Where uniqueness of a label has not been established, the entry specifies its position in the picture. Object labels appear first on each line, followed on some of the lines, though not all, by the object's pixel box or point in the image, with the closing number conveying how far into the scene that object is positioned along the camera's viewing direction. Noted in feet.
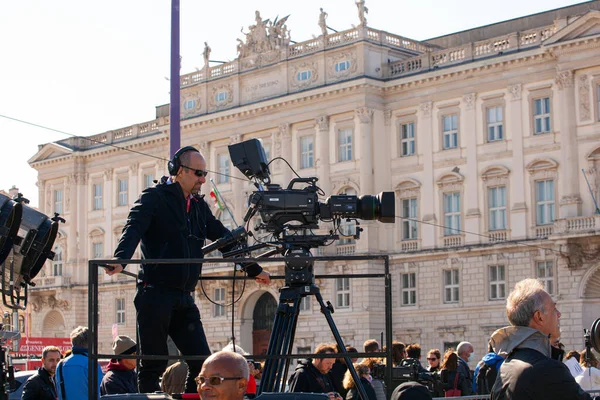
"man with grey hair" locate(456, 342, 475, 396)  47.39
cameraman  22.72
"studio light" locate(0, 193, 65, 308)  32.55
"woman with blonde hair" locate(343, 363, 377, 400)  33.15
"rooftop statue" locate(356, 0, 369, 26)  164.76
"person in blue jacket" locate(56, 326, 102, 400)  29.50
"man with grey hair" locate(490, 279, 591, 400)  16.21
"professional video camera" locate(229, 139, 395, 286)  23.52
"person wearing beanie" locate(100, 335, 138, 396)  29.81
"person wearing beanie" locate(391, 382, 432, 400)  24.53
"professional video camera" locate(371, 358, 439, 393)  39.58
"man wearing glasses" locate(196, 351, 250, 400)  16.07
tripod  21.03
